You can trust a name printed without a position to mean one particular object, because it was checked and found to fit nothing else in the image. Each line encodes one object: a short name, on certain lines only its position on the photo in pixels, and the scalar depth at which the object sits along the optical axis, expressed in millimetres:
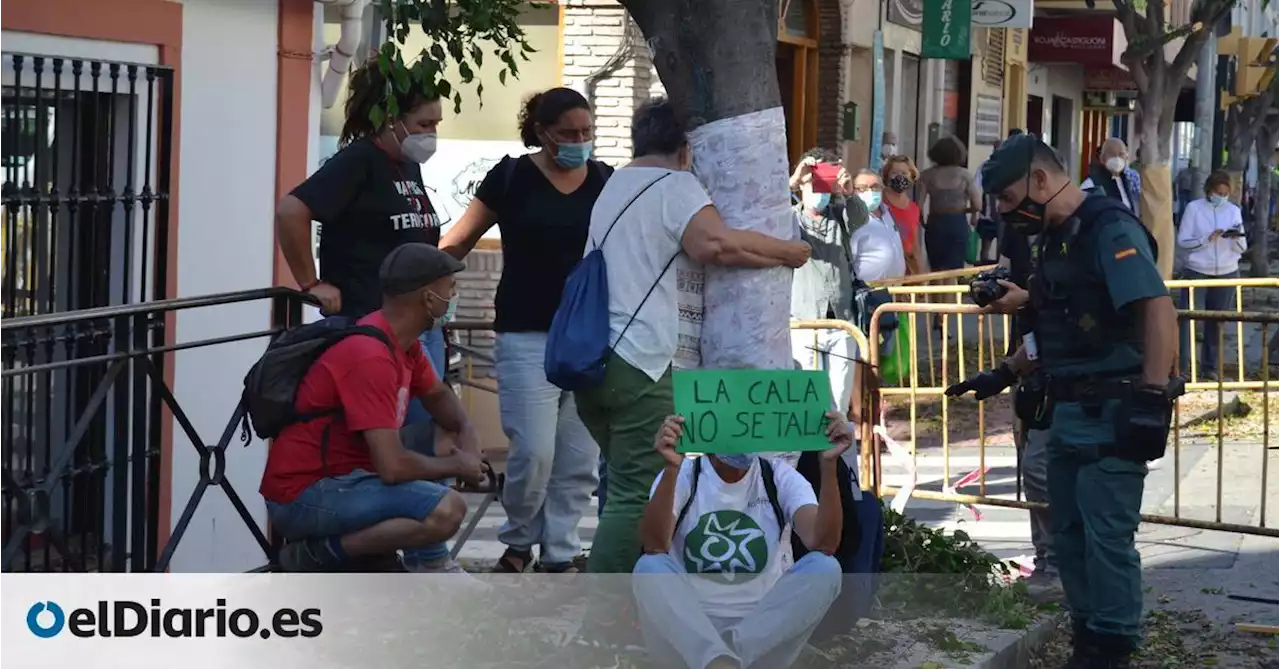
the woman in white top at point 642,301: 5918
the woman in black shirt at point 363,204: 6578
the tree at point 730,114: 6094
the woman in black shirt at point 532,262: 7133
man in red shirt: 5844
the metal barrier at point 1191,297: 9875
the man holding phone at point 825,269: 10117
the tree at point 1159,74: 19656
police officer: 6277
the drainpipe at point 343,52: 9133
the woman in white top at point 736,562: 5422
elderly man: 15594
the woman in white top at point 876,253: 11953
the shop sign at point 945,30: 20719
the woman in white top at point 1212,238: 17172
